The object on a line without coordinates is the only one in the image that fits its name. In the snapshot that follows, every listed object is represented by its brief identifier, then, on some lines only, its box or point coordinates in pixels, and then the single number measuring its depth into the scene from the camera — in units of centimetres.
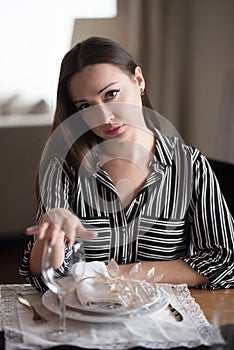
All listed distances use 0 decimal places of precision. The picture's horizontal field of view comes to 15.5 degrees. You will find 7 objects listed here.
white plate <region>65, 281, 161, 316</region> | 164
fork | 166
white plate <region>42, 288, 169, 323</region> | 162
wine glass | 157
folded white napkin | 167
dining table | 155
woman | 204
